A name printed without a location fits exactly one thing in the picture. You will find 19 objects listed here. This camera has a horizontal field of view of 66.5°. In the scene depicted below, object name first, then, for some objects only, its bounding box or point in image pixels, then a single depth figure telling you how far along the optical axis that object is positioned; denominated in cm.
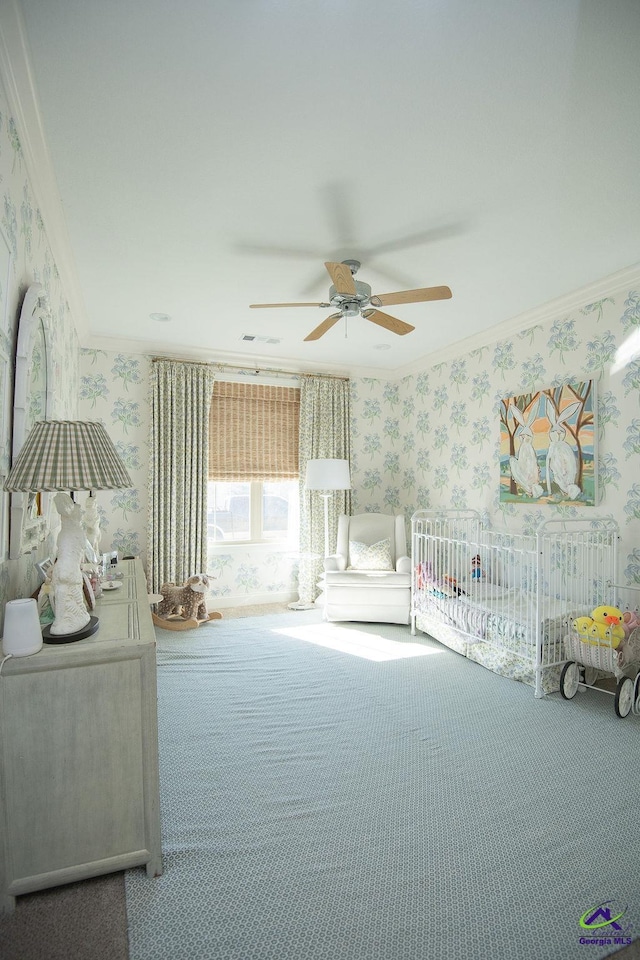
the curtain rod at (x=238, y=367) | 476
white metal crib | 298
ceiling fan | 239
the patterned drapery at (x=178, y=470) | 459
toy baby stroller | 265
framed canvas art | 337
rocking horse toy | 431
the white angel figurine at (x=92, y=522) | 257
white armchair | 430
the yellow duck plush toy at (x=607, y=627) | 269
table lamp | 148
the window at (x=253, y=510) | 505
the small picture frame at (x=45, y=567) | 209
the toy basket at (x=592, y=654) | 266
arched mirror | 177
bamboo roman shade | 495
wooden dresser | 143
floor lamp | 467
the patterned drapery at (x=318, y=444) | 520
